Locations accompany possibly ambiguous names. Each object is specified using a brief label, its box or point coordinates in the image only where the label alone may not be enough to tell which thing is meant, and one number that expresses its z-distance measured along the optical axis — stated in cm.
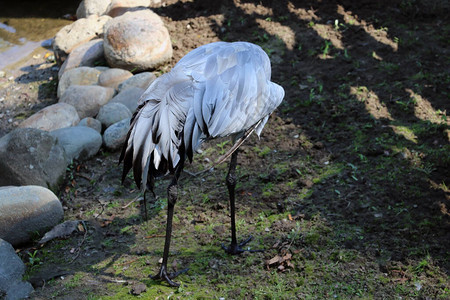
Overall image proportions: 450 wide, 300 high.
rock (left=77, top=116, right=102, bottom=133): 1064
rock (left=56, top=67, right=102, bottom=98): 1242
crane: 609
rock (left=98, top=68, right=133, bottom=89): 1221
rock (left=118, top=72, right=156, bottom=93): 1174
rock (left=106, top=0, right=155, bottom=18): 1535
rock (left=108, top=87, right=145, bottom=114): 1119
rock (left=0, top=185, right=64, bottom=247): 779
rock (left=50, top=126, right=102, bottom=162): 987
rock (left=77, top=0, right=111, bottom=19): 1652
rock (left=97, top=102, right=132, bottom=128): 1077
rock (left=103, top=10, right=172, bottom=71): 1225
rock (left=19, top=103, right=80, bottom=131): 1070
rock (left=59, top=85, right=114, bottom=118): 1142
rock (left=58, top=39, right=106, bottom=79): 1320
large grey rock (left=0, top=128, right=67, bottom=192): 889
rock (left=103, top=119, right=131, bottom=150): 1020
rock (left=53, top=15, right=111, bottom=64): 1410
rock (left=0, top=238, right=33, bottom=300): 645
